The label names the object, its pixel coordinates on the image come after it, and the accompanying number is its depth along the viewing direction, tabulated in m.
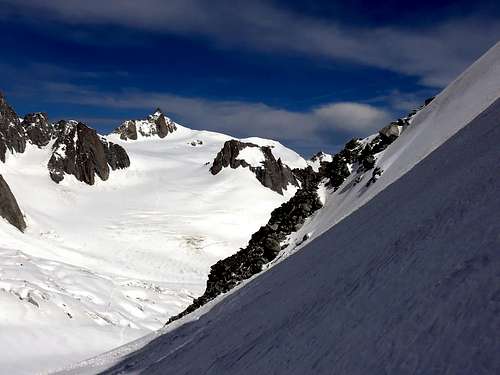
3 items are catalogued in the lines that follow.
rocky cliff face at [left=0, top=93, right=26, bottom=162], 113.56
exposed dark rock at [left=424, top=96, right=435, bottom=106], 32.11
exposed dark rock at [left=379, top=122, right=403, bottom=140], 30.19
